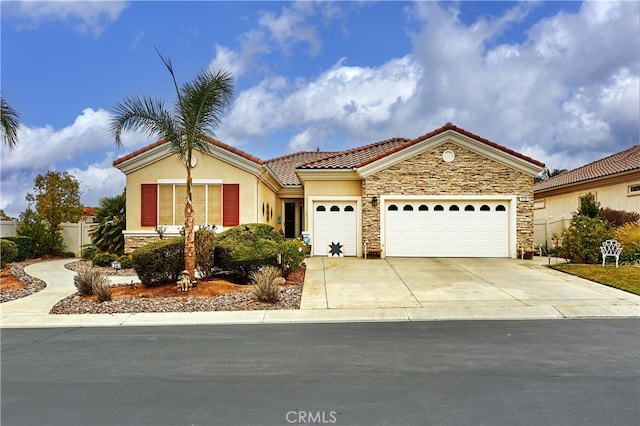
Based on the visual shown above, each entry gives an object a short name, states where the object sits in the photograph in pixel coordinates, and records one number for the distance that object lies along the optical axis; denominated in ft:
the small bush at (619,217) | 64.42
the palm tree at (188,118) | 40.78
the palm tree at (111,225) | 65.36
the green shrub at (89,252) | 69.00
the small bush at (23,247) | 71.16
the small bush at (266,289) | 36.27
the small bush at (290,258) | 47.61
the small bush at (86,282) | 39.47
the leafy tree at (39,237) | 75.36
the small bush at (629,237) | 55.01
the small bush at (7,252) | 60.34
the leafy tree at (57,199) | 81.41
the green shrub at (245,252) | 44.83
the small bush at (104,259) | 60.64
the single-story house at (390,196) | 63.10
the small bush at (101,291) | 37.45
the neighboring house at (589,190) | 69.67
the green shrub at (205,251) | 44.47
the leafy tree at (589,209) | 62.75
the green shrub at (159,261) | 41.70
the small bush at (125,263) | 58.29
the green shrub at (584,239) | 56.65
